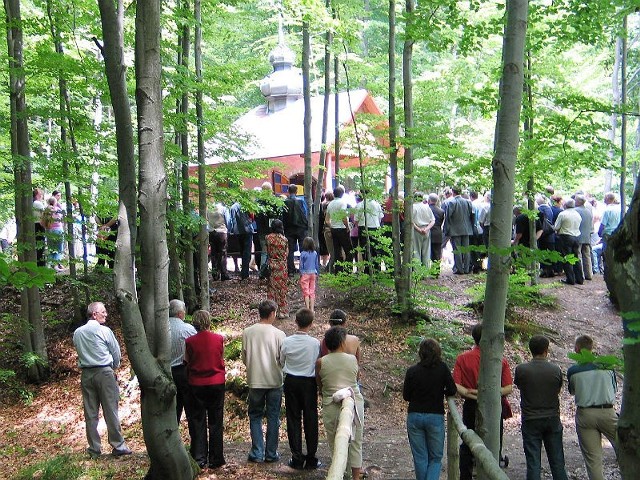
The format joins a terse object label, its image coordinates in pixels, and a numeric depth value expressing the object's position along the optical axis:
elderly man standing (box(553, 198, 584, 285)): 15.29
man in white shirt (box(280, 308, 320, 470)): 7.13
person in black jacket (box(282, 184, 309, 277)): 14.66
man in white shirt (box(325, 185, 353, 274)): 13.66
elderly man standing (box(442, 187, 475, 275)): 16.11
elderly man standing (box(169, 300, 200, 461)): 7.28
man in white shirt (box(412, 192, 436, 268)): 15.30
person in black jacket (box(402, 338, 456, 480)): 6.32
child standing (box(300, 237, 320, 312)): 11.53
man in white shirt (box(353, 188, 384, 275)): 13.17
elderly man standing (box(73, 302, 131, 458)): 8.00
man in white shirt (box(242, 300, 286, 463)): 7.34
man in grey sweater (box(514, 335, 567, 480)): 6.58
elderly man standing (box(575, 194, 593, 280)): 15.70
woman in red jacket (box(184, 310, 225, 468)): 7.12
